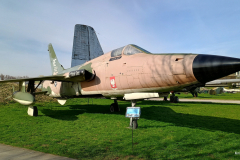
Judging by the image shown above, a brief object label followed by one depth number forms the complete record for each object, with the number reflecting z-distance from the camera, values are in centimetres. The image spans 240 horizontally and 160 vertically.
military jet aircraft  448
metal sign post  529
